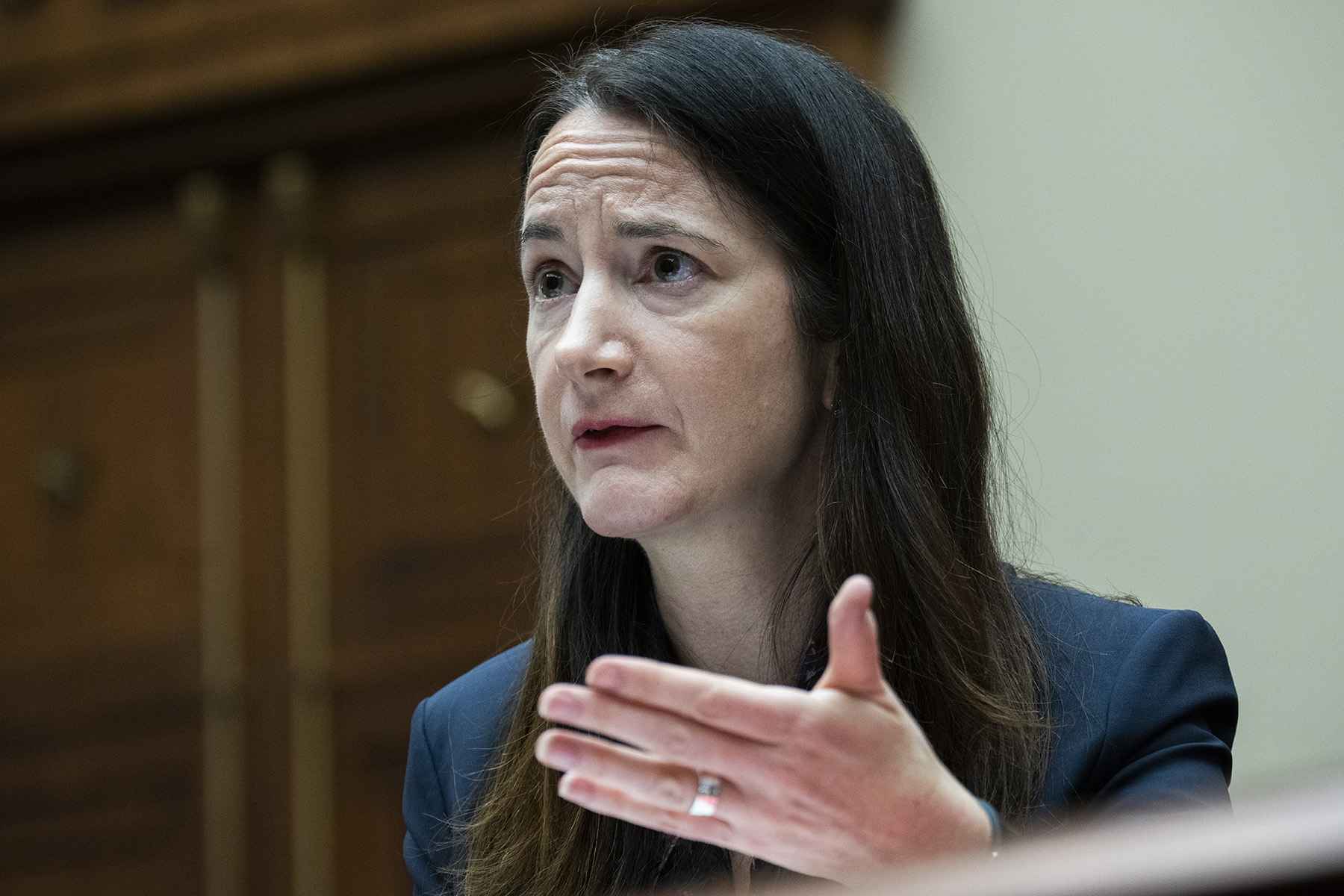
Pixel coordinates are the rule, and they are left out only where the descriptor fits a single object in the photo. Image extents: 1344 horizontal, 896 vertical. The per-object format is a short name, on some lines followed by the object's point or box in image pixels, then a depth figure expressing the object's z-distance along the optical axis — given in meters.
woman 2.86
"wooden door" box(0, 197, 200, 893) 6.23
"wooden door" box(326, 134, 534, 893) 5.91
